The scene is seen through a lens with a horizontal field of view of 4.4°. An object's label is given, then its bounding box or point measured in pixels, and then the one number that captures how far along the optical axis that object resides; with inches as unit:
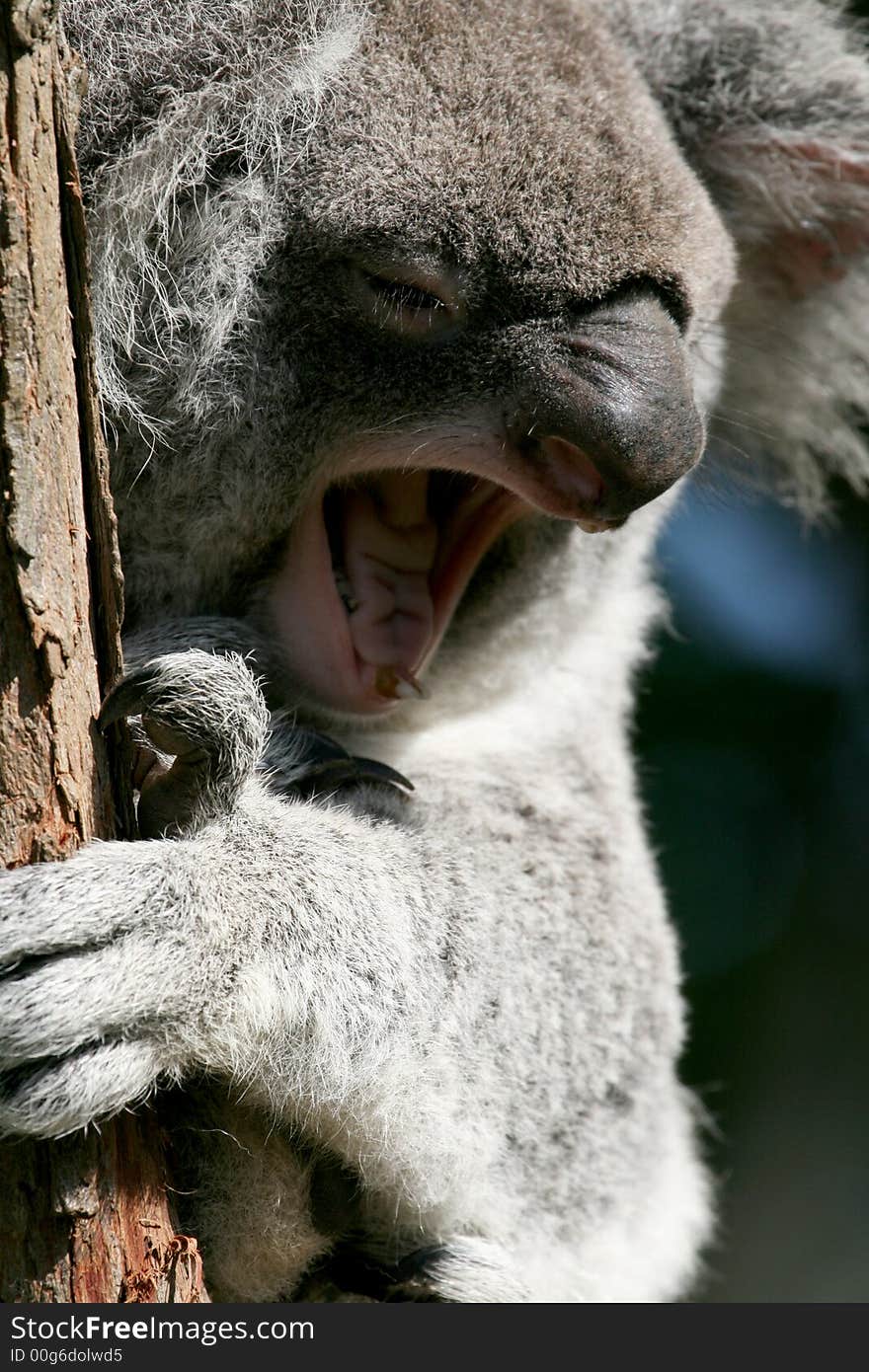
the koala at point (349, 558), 85.2
